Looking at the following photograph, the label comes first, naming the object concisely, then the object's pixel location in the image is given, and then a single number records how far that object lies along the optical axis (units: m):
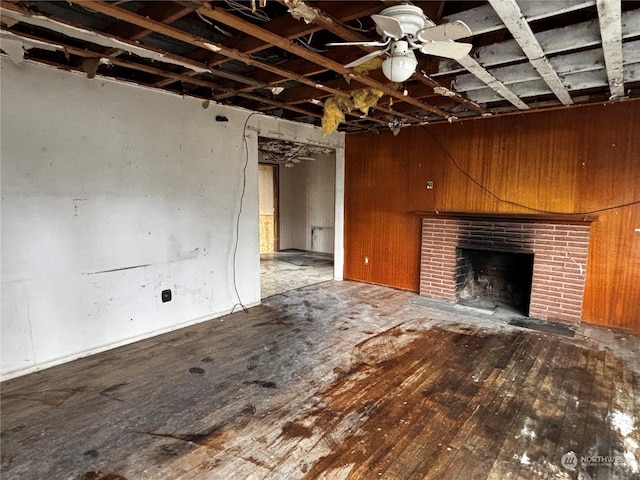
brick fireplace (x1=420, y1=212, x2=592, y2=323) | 4.06
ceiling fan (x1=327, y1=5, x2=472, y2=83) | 1.86
